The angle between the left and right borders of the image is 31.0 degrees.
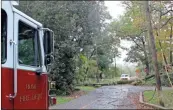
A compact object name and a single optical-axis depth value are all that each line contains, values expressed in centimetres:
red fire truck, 246
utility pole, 991
